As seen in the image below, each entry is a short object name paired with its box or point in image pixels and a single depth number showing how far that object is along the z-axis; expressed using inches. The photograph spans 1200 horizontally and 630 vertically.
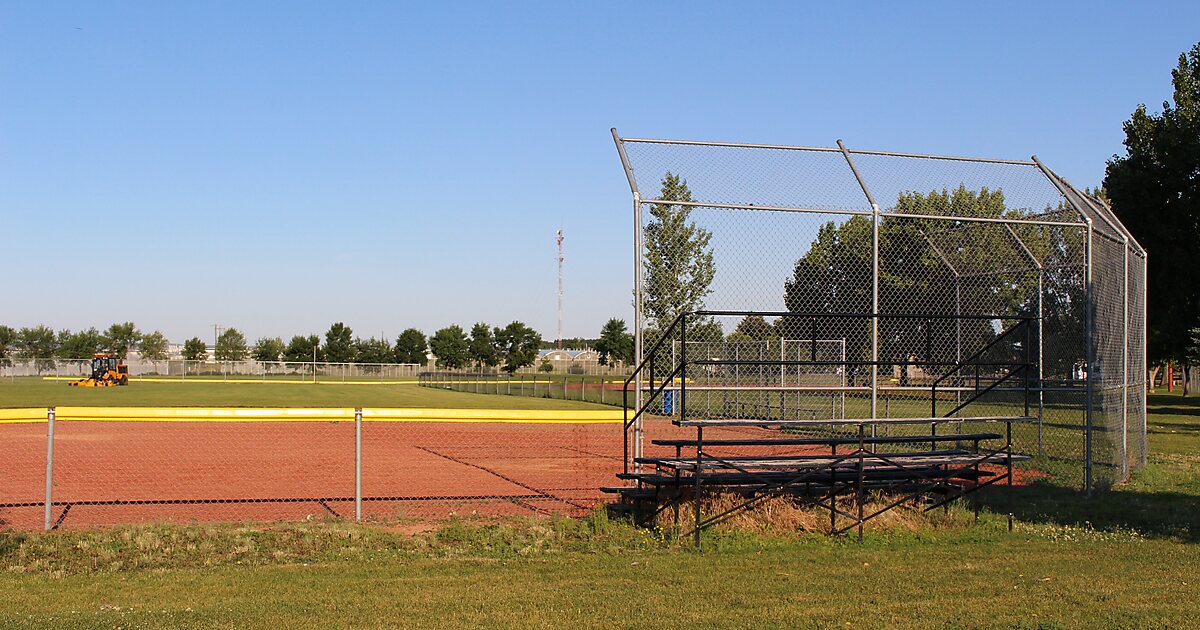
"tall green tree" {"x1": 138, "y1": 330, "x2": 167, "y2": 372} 4124.0
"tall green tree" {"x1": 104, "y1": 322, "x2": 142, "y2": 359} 3890.3
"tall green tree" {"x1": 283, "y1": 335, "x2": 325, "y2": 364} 3922.2
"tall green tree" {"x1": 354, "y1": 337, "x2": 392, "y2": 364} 3882.9
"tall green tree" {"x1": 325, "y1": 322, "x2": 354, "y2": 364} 3786.9
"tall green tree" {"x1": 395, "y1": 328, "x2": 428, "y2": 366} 4107.5
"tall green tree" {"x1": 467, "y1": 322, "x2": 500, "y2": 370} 3442.4
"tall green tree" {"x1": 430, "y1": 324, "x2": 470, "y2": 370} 3558.1
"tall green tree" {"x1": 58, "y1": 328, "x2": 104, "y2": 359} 3809.1
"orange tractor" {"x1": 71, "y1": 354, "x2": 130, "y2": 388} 2191.2
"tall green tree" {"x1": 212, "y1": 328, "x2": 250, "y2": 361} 4453.7
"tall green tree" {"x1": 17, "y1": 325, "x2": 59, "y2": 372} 3752.5
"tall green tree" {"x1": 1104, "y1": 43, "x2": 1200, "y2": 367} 1334.9
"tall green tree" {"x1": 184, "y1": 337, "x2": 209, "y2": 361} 4133.9
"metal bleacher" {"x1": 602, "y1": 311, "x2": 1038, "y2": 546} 380.5
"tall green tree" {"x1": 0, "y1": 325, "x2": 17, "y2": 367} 3644.2
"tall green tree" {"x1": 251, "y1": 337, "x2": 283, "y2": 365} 4402.1
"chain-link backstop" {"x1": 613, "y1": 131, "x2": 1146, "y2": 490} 426.0
